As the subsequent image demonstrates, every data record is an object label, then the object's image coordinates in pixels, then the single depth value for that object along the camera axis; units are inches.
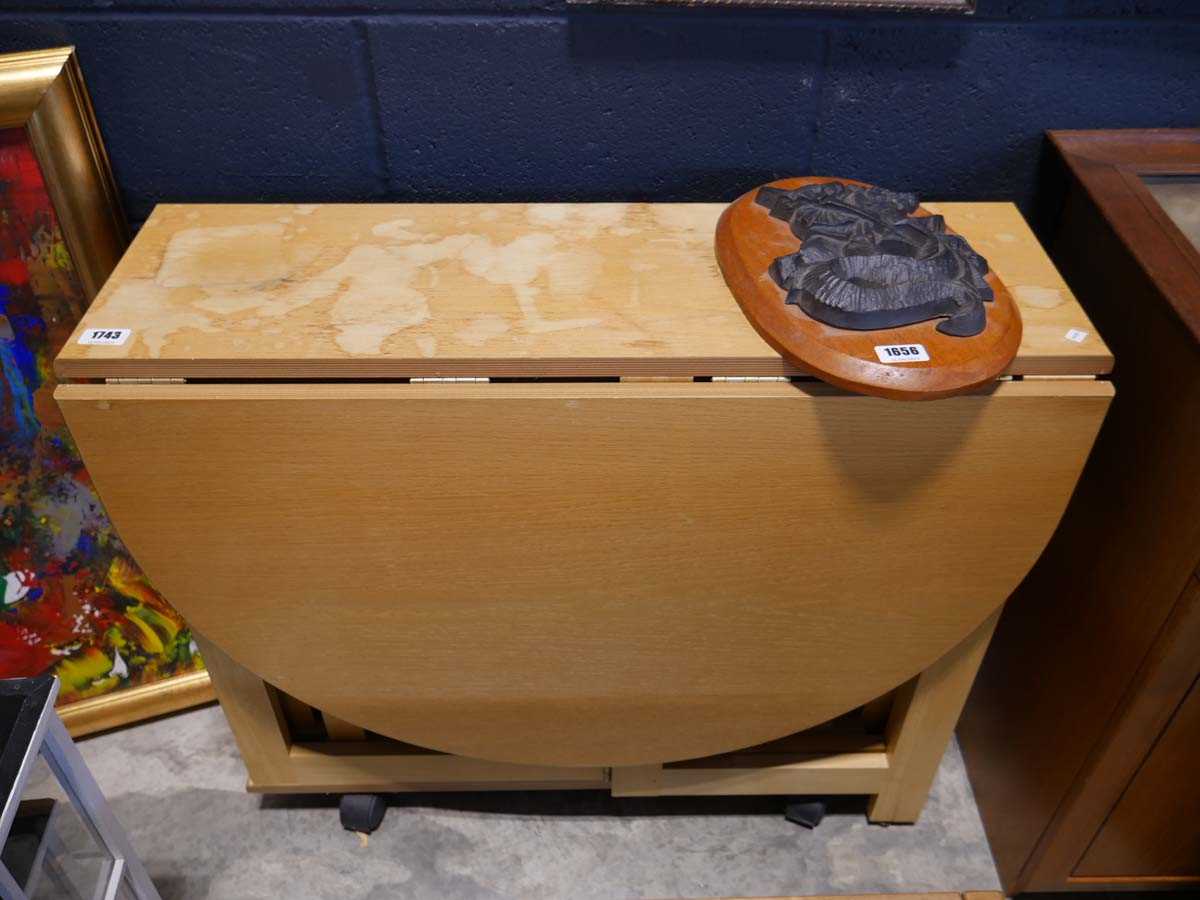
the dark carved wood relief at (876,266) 38.0
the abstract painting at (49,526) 49.4
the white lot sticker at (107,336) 38.6
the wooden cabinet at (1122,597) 41.8
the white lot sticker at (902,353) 36.7
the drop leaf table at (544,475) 38.4
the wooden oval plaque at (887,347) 36.3
